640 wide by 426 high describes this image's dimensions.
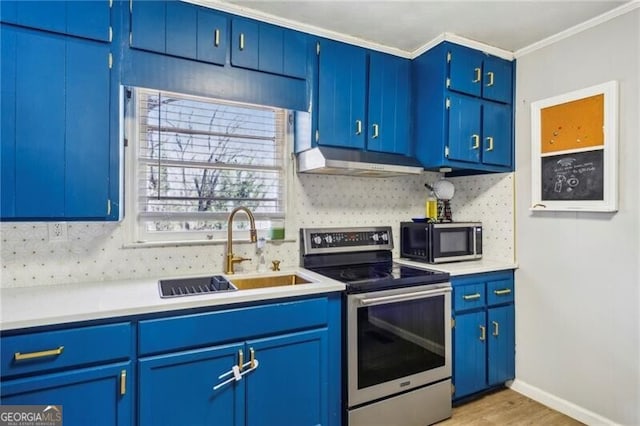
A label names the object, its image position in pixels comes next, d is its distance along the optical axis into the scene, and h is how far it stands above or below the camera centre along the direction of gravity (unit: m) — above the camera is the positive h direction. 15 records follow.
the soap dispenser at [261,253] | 2.22 -0.26
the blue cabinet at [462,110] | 2.36 +0.74
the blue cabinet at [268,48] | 1.97 +0.97
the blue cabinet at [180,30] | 1.73 +0.95
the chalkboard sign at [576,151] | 2.00 +0.39
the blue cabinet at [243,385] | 1.46 -0.78
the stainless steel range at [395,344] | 1.87 -0.75
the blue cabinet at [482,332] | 2.28 -0.81
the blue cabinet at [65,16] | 1.46 +0.86
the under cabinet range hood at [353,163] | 2.13 +0.32
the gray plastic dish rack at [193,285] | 1.79 -0.39
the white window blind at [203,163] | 2.03 +0.31
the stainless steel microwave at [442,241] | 2.48 -0.20
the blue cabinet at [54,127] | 1.46 +0.38
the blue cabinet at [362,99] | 2.23 +0.77
